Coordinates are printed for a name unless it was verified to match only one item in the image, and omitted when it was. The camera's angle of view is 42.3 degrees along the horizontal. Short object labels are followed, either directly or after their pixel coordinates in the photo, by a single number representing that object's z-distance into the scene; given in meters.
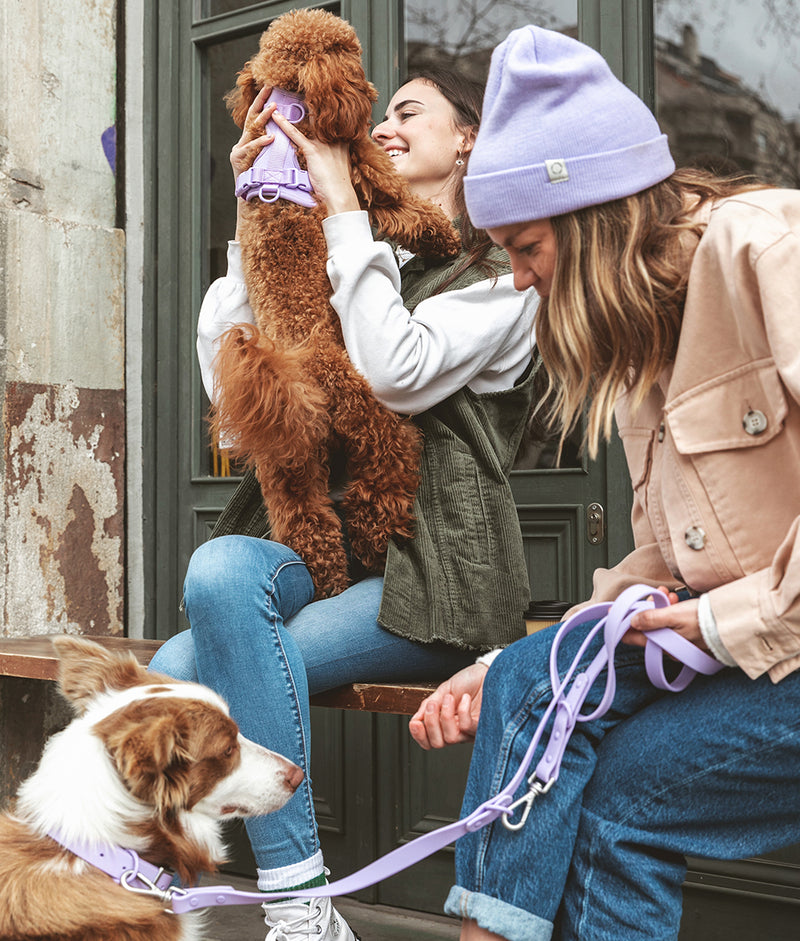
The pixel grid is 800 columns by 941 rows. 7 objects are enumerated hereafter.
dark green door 2.88
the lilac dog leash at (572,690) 1.54
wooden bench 2.27
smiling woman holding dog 2.13
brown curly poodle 2.24
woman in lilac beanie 1.51
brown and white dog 1.75
